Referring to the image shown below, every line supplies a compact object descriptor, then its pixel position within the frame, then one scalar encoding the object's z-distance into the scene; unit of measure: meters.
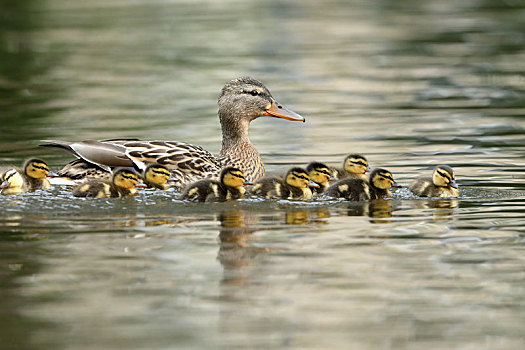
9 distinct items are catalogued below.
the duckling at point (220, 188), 16.23
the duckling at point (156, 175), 16.92
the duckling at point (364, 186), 16.37
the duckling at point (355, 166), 17.98
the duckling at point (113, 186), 16.39
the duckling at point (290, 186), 16.34
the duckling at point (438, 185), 16.27
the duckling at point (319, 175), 17.09
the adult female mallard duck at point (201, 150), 17.47
